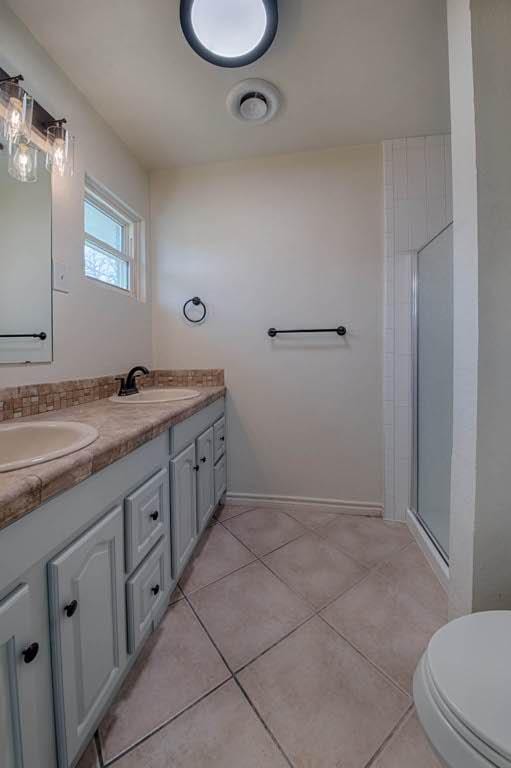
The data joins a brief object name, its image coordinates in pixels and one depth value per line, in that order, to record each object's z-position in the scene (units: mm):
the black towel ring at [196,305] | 2055
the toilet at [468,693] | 489
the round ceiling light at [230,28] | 1099
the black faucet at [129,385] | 1639
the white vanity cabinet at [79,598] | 555
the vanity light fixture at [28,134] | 1077
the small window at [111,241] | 1643
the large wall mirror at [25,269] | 1117
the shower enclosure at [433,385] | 1477
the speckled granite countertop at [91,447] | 552
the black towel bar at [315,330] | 1909
